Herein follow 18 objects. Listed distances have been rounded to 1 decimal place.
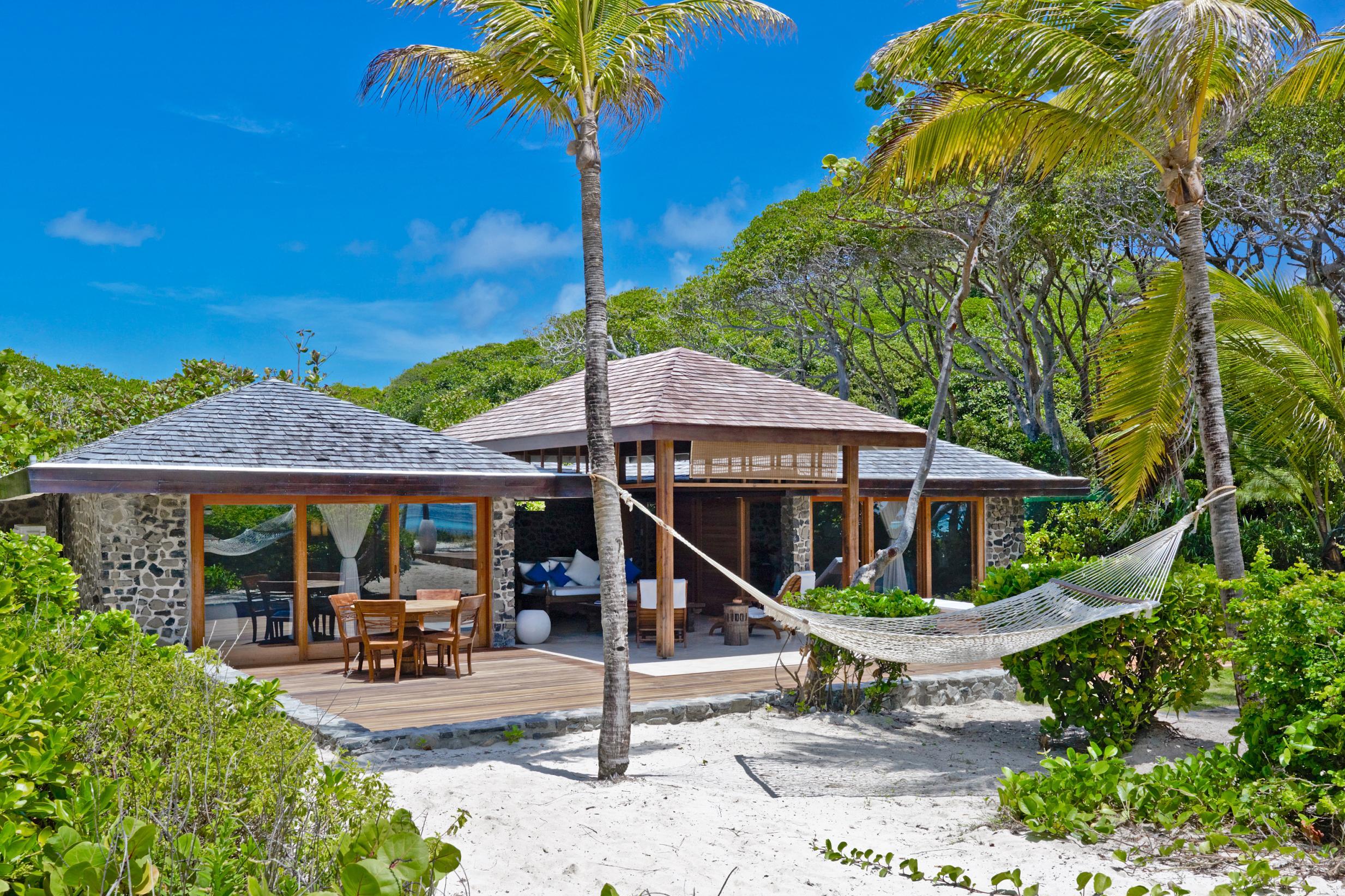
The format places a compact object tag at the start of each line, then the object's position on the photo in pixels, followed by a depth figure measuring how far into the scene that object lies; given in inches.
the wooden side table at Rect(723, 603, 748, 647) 470.9
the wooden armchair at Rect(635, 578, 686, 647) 453.7
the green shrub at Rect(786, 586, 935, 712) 325.7
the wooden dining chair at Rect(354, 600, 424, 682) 360.5
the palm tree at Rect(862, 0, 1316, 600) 244.7
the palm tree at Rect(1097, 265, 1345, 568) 313.7
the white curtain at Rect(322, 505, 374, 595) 436.1
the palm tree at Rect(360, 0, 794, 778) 253.9
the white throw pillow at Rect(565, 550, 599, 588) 574.6
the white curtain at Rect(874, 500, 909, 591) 640.4
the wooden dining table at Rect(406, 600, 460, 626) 375.2
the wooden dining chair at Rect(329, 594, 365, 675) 377.0
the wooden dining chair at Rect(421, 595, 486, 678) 371.6
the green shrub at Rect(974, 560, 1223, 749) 278.7
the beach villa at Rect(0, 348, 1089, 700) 393.1
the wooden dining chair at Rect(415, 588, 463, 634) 440.9
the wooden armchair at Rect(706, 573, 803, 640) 450.9
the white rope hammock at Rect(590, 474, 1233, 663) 244.2
